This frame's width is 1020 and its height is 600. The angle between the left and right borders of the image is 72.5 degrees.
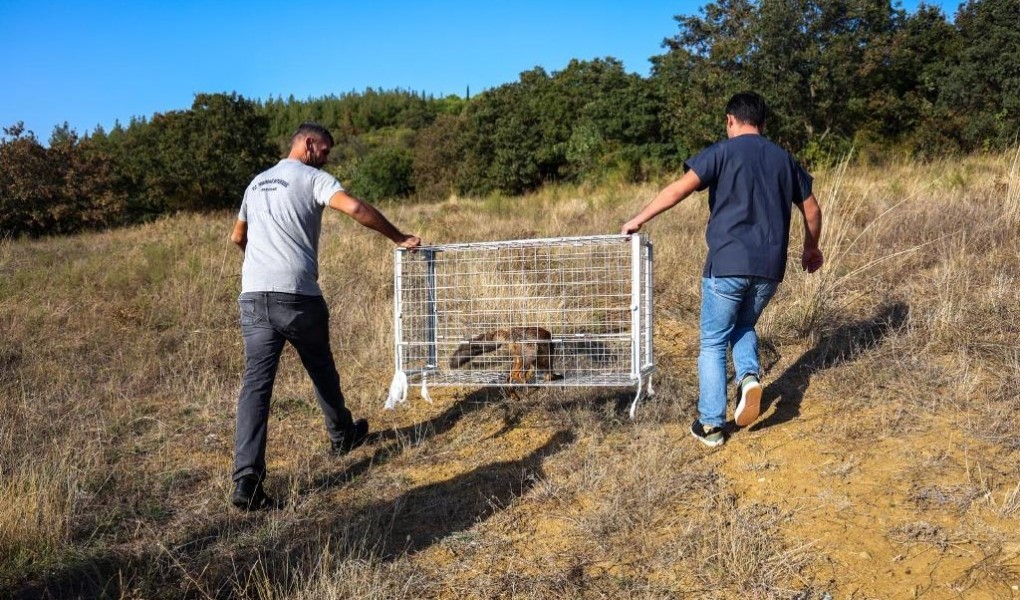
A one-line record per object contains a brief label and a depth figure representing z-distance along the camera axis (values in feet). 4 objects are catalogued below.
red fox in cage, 15.16
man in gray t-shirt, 12.15
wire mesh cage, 13.58
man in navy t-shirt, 11.72
